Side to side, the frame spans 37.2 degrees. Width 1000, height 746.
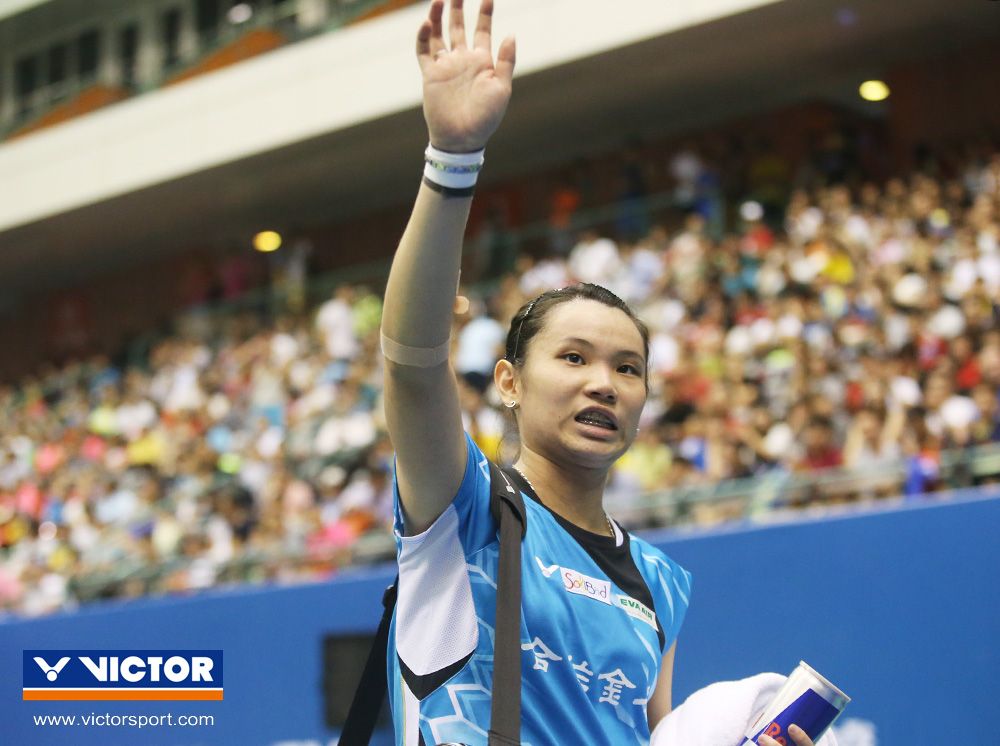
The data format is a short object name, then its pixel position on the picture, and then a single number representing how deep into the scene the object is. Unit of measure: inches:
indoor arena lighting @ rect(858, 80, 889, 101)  544.1
